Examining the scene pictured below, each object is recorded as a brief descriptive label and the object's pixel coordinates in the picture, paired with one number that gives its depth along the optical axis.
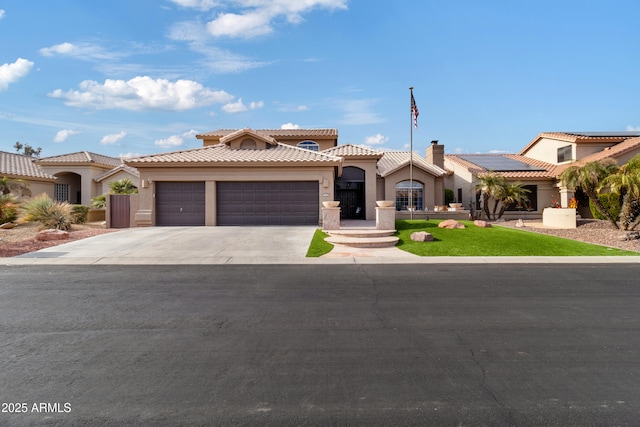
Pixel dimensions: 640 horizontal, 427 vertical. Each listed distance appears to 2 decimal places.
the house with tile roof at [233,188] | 20.89
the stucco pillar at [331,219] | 17.97
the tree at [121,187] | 26.12
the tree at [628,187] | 16.81
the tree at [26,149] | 73.43
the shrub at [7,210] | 20.33
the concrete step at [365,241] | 15.03
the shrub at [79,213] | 21.56
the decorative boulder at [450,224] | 18.30
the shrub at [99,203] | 26.03
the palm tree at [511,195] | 24.98
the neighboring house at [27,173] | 29.28
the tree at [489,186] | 24.85
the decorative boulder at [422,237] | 15.49
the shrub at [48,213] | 19.11
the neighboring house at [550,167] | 26.73
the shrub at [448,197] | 29.95
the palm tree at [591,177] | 18.97
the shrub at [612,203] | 21.23
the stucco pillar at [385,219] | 17.58
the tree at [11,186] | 24.61
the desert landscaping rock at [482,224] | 19.27
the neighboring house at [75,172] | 33.69
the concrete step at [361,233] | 16.14
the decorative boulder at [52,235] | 15.96
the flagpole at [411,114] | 20.55
